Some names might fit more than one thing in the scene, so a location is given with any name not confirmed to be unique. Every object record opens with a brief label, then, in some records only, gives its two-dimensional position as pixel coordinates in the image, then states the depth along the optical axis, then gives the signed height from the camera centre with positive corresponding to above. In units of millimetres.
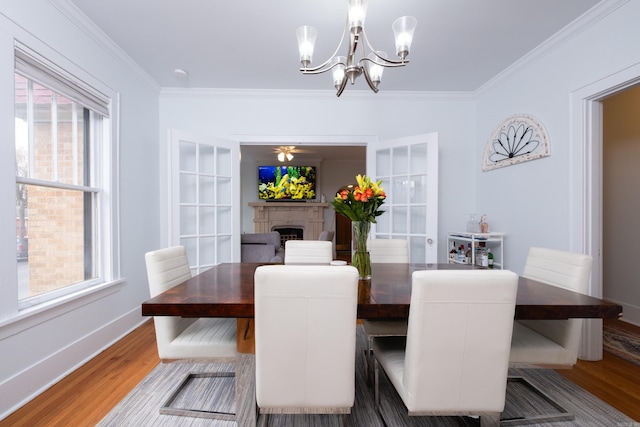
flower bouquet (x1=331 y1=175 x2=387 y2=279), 1611 +4
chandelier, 1361 +870
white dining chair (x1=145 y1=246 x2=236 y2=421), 1509 -674
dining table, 1246 -411
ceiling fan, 5920 +1280
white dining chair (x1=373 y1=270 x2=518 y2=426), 1054 -495
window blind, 1753 +909
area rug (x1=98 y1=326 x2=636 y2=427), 1563 -1144
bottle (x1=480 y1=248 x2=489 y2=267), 2861 -473
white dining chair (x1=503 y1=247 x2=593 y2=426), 1434 -668
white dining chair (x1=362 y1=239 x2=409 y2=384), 2412 -338
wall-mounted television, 7203 +689
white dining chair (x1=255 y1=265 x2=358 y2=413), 1074 -483
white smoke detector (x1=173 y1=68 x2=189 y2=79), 2877 +1383
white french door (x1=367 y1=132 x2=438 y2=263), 3031 +235
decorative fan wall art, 2576 +660
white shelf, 2873 -311
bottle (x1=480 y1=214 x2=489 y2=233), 3053 -166
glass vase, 1701 -229
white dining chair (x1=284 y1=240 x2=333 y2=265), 2303 -330
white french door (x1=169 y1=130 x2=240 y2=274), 3012 +136
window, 1807 +219
